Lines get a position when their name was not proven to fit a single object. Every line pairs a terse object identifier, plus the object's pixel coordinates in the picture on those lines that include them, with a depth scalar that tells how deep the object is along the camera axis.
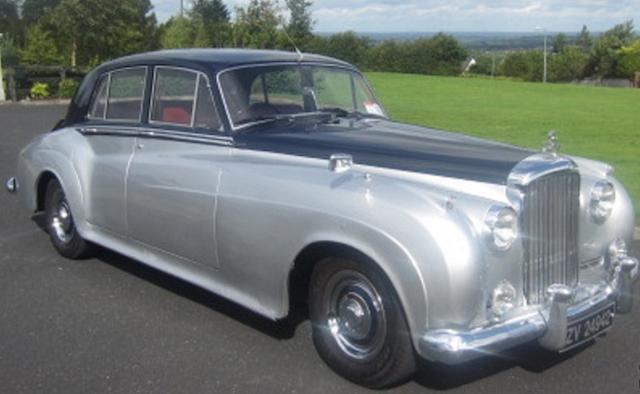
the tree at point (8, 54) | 26.55
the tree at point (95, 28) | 26.92
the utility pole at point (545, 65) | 44.75
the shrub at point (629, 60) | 43.12
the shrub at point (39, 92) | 22.98
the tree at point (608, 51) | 45.34
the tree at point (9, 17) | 41.31
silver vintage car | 3.43
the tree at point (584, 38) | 65.57
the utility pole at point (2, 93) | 22.58
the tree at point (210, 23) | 28.25
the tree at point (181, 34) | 30.42
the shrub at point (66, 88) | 23.03
